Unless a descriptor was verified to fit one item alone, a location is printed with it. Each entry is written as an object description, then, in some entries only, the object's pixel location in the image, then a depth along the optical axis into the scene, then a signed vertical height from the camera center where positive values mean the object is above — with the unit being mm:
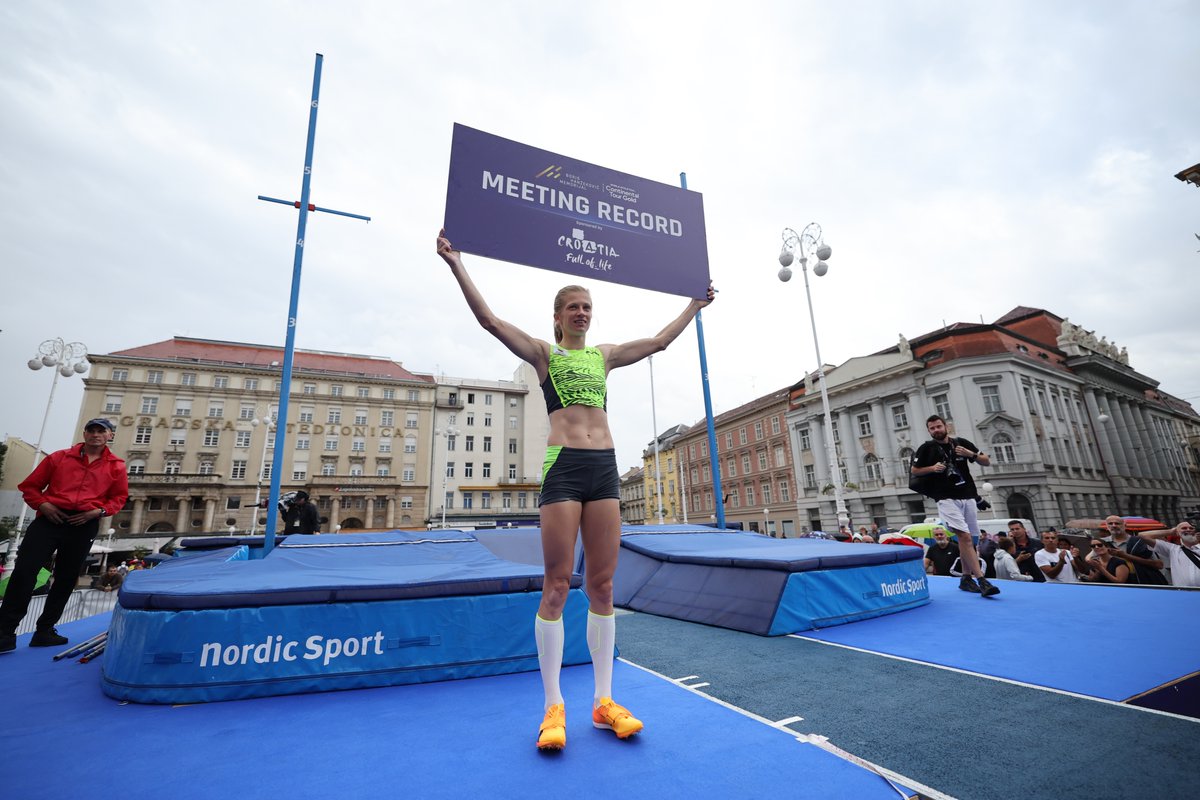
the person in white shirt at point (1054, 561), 7164 -880
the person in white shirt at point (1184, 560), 5992 -774
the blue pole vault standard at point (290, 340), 5754 +2191
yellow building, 56750 +3988
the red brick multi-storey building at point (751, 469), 41750 +3903
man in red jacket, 4082 +194
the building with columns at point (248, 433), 38938 +8019
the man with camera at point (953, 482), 5609 +237
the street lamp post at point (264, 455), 36778 +6611
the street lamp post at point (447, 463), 45594 +6572
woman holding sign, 2400 +128
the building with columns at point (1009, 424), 29438 +5138
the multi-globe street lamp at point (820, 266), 16016 +7683
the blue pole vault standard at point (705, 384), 8781 +2216
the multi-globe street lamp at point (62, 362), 18609 +6448
